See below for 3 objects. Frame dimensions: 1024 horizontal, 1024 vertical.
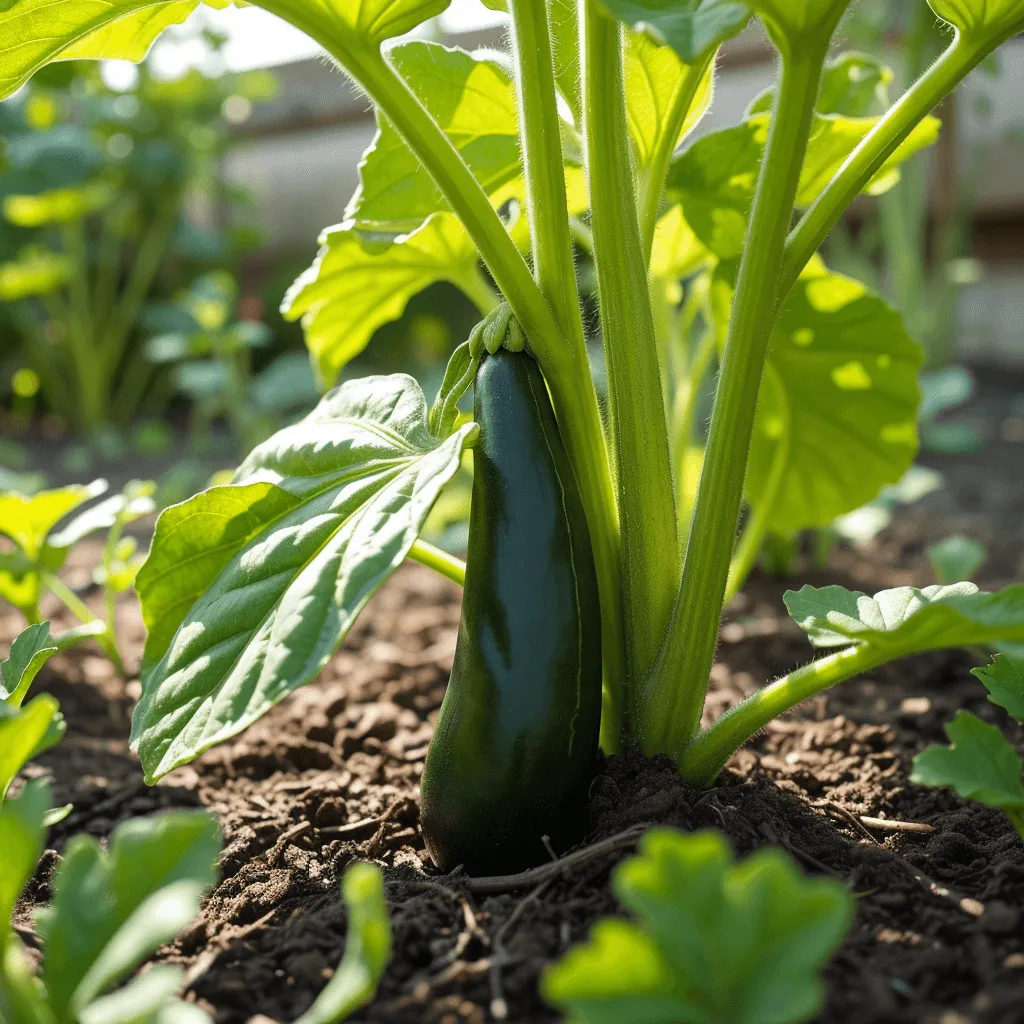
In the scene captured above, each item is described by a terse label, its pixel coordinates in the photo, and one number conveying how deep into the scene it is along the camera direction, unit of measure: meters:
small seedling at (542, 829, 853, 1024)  0.50
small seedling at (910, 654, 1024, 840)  0.69
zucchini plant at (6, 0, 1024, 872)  0.73
